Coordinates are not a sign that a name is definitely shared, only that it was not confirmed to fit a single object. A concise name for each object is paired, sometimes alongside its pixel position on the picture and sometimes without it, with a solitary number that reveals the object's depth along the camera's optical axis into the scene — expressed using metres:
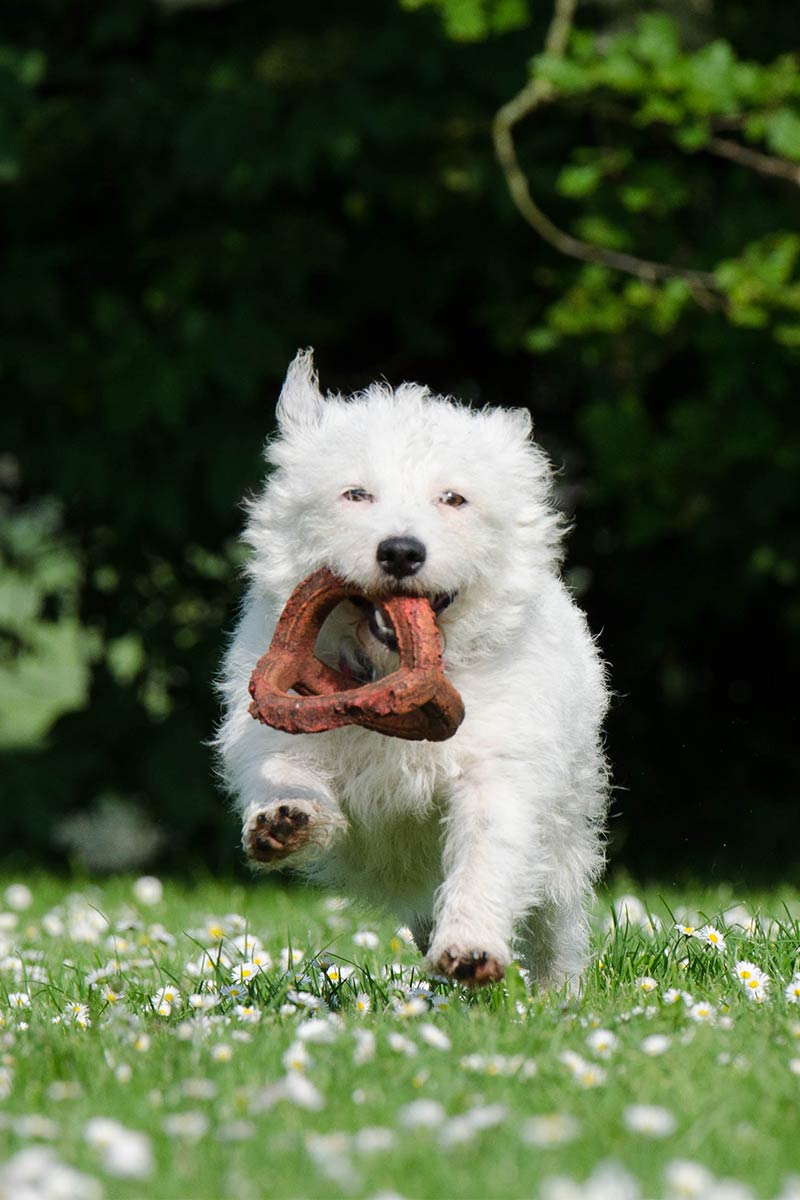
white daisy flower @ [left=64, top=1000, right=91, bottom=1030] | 8.08
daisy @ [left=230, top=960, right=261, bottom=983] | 8.88
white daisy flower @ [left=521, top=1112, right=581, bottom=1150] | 5.35
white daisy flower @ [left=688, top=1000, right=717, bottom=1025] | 7.61
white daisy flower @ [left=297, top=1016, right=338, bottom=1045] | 6.96
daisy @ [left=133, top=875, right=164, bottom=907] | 15.00
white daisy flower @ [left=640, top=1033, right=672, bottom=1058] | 6.83
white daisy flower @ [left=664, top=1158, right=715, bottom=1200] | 4.89
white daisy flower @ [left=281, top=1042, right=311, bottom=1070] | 6.59
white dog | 8.30
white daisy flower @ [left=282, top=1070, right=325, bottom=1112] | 5.87
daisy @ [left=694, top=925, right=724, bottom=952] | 9.30
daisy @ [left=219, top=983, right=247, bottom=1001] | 8.63
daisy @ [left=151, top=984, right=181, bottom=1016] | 8.57
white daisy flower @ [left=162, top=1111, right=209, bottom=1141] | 5.56
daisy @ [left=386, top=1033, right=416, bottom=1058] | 6.86
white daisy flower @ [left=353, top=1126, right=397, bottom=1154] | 5.32
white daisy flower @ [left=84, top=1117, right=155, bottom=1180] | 5.03
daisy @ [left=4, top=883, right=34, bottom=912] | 15.08
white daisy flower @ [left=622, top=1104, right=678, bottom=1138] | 5.57
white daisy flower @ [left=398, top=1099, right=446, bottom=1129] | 5.58
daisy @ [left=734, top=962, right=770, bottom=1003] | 8.29
